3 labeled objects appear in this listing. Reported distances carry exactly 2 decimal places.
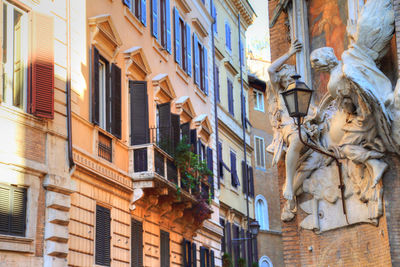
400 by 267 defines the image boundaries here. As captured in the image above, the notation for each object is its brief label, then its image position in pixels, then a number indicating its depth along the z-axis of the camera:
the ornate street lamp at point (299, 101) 9.18
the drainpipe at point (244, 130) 33.56
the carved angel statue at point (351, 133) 8.77
